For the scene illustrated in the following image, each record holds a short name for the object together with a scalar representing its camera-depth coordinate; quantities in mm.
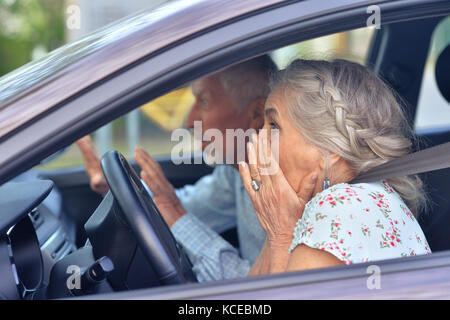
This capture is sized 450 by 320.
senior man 2131
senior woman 1551
